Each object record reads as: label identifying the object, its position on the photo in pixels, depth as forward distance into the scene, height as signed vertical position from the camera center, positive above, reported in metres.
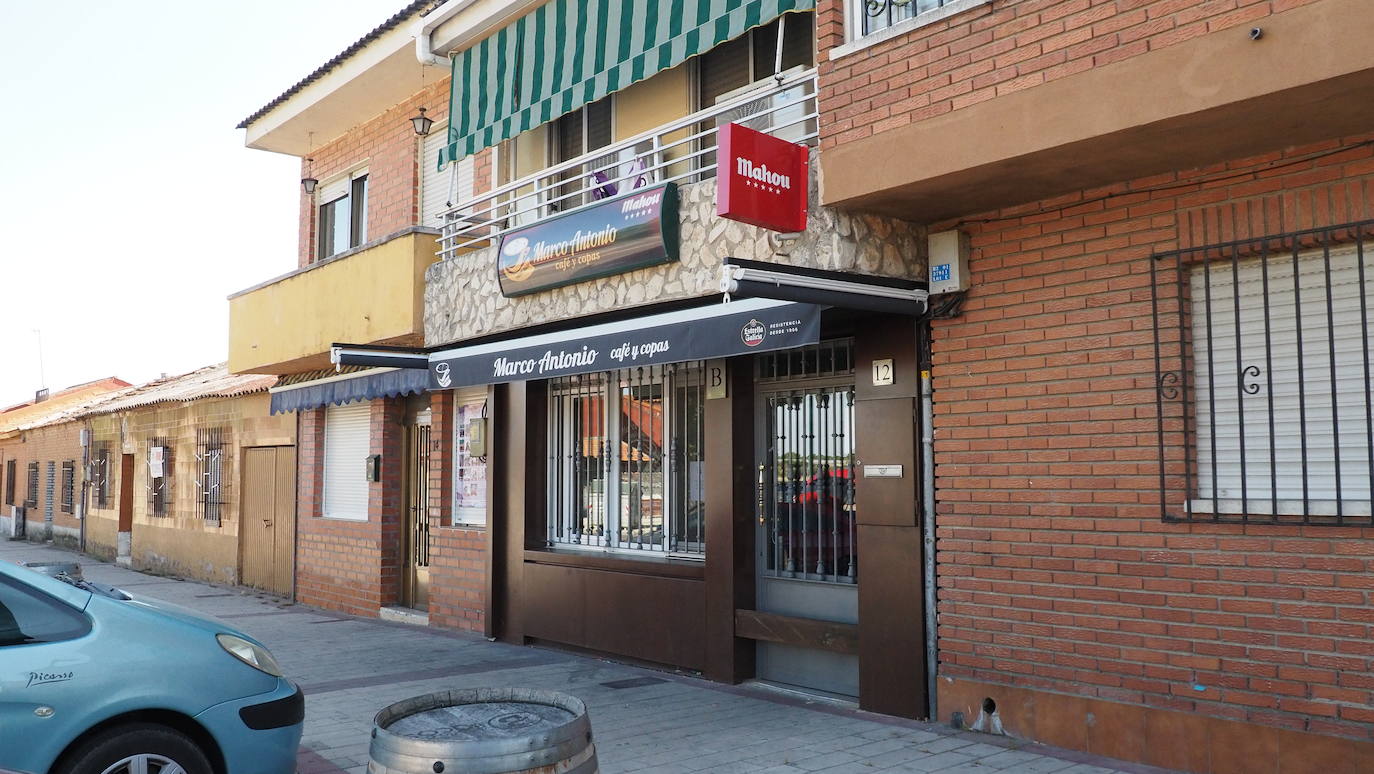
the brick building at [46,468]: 27.56 -0.37
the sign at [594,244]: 8.15 +1.77
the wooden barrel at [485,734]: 2.99 -0.88
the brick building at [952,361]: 5.54 +0.66
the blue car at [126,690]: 4.40 -1.04
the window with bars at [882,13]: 6.80 +2.87
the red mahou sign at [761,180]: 6.45 +1.72
